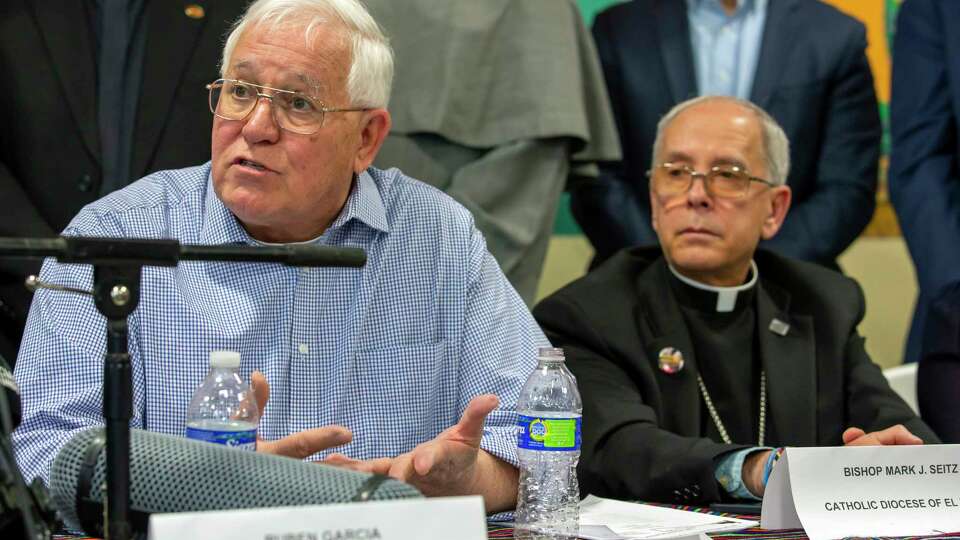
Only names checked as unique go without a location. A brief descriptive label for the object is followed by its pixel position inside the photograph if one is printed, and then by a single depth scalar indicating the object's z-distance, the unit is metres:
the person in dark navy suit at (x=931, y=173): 7.69
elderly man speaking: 5.03
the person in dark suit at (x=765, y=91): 8.47
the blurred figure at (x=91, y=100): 7.00
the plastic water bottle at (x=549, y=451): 4.47
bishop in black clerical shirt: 6.59
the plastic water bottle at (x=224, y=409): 4.00
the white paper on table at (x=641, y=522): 4.32
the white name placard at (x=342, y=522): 2.76
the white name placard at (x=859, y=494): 4.44
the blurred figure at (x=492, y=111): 7.72
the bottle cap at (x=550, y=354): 4.96
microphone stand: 3.03
